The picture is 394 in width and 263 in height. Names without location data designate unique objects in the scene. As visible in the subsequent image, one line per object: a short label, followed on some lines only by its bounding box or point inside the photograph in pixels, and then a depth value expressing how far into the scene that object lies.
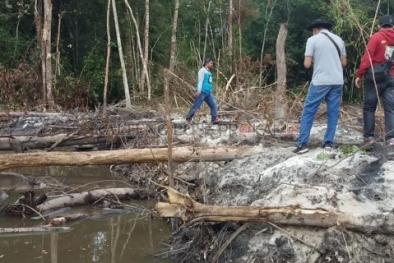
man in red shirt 6.54
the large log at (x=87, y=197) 7.68
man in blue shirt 11.03
